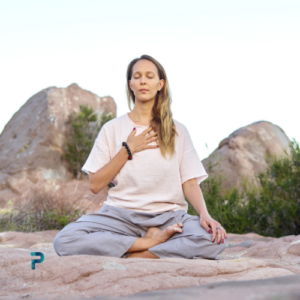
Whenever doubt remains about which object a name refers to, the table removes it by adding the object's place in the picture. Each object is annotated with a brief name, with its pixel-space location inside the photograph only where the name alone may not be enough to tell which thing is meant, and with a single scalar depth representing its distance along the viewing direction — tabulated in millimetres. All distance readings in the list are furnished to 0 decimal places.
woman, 2504
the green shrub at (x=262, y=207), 5504
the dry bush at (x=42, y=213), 5645
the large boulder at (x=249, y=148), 9749
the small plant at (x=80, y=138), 12156
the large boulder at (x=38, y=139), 11164
